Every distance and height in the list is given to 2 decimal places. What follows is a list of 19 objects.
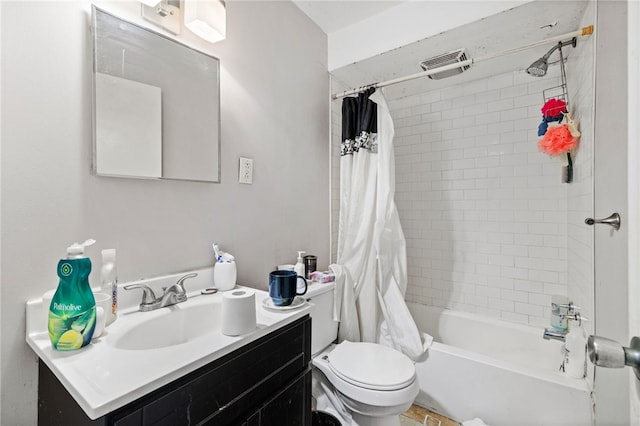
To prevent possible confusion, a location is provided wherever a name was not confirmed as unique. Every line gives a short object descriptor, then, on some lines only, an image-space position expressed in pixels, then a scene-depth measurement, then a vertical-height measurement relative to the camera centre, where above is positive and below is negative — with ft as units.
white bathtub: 4.42 -3.07
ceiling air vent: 5.63 +3.19
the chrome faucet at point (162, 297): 3.15 -1.00
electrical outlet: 4.61 +0.68
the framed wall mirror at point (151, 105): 3.06 +1.33
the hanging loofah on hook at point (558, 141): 4.82 +1.25
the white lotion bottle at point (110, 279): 2.81 -0.69
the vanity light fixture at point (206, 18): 3.67 +2.60
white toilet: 3.89 -2.42
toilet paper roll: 2.52 -0.94
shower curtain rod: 4.24 +2.74
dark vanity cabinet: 1.90 -1.49
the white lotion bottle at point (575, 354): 4.50 -2.32
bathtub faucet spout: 5.38 -2.37
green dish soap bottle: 2.21 -0.79
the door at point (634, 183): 1.38 +0.15
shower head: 5.12 +2.72
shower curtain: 5.58 -0.69
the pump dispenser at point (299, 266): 5.15 -1.01
